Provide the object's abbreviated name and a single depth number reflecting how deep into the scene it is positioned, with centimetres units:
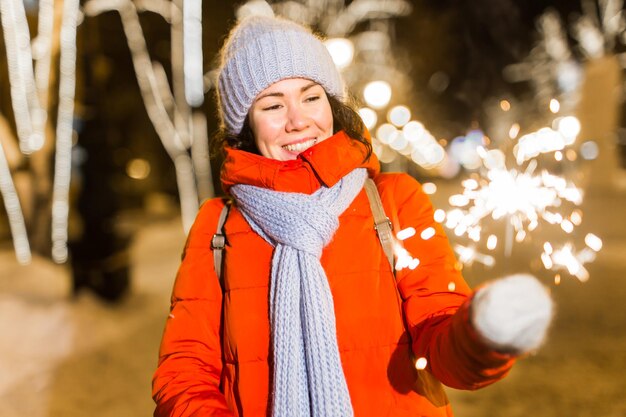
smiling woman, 197
